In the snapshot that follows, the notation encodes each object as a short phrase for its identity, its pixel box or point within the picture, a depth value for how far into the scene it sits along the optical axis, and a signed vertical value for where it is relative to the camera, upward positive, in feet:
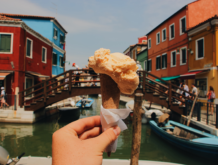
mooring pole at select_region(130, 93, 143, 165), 7.02 -1.92
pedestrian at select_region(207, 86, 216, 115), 33.01 -1.62
